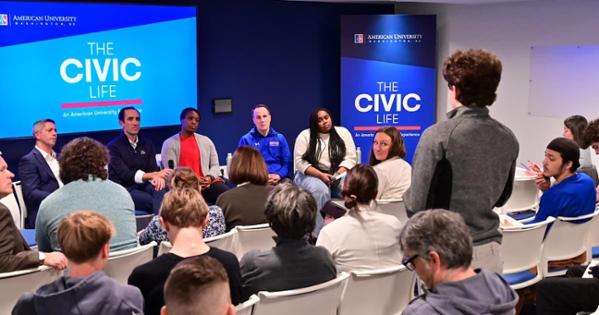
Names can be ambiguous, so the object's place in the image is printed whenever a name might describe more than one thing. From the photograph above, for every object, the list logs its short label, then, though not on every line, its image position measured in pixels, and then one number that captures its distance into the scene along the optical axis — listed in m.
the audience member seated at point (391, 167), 5.54
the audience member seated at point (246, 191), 4.43
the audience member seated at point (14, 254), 3.18
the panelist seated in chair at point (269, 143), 7.28
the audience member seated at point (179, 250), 2.86
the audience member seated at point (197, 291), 1.89
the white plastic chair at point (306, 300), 2.94
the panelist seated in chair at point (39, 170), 5.61
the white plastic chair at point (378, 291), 3.36
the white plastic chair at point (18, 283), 3.09
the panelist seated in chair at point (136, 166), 6.43
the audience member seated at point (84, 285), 2.40
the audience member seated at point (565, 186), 4.46
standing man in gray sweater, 2.67
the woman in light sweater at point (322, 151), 7.13
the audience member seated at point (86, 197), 3.64
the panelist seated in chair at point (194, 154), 6.98
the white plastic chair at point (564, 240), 4.34
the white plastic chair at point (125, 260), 3.45
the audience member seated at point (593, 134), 5.34
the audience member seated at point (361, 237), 3.58
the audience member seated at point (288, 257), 3.09
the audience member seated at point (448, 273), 2.15
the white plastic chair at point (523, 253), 4.10
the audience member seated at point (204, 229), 3.93
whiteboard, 7.74
